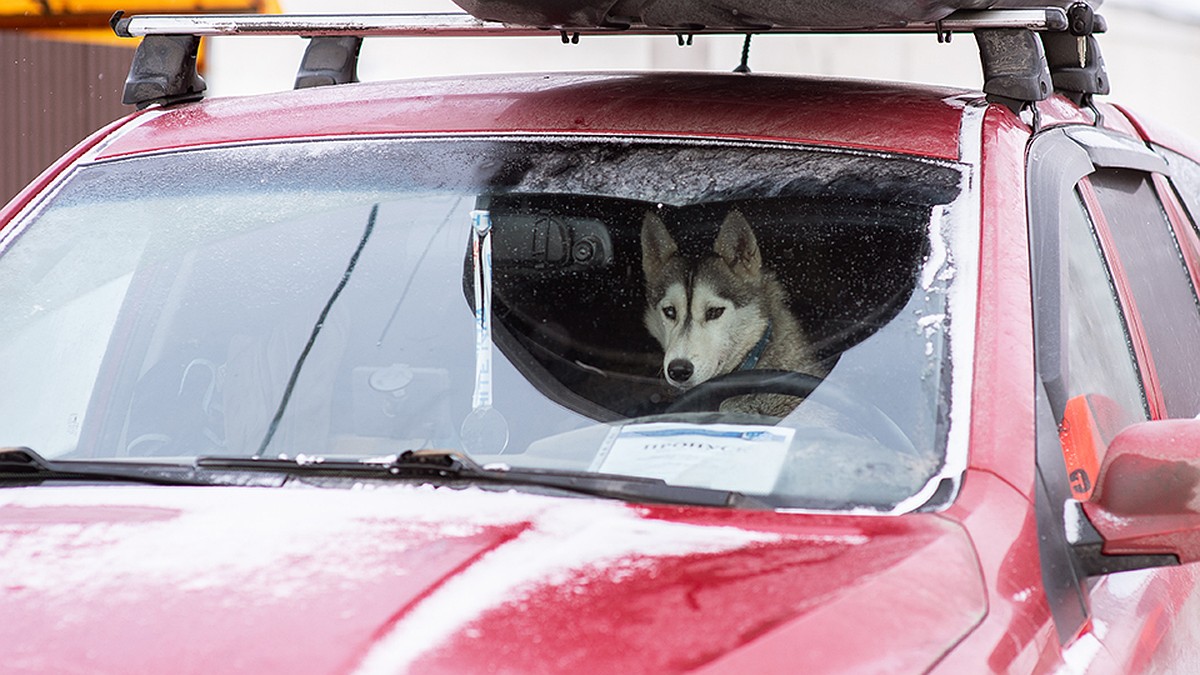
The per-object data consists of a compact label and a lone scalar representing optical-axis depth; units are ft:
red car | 20.96
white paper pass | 22.11
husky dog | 23.14
